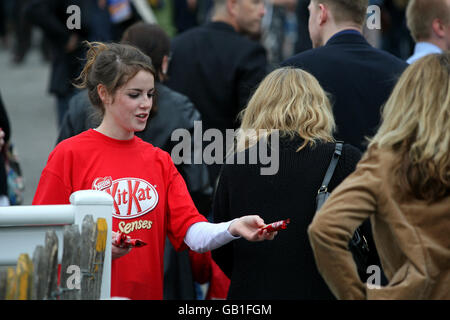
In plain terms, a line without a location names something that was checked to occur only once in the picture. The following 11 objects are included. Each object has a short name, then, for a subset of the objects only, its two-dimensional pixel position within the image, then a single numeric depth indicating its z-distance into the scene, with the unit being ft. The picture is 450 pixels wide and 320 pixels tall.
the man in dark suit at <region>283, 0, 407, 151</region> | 26.40
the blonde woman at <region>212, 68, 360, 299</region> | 20.16
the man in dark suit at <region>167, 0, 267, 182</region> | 35.91
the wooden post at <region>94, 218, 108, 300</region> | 17.02
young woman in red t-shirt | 20.57
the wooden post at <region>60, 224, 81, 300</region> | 16.26
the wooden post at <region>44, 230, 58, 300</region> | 15.74
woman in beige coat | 15.98
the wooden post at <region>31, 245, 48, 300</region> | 15.30
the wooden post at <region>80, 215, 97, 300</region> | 16.60
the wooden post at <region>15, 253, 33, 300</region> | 14.98
